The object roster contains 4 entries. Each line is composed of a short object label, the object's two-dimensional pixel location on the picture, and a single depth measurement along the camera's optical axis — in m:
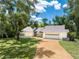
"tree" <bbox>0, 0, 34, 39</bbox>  7.20
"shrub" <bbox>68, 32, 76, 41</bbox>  12.07
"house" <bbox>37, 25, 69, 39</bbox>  15.18
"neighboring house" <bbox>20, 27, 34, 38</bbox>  19.85
